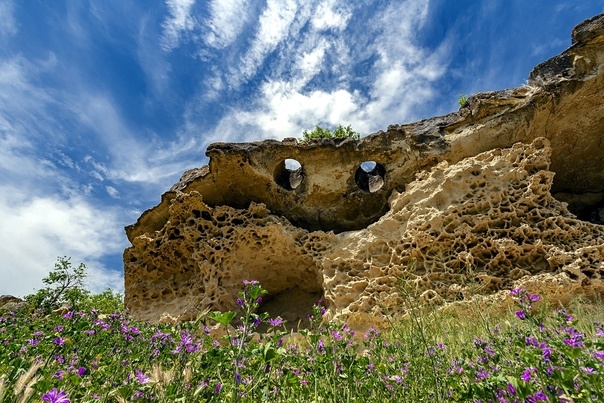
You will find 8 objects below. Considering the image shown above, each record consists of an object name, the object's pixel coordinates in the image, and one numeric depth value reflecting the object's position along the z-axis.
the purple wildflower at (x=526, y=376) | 1.66
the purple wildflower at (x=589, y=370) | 1.53
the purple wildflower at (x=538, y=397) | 1.45
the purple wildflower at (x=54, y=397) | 1.50
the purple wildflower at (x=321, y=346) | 2.69
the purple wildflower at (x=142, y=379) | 1.64
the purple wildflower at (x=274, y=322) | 2.35
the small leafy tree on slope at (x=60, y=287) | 24.92
